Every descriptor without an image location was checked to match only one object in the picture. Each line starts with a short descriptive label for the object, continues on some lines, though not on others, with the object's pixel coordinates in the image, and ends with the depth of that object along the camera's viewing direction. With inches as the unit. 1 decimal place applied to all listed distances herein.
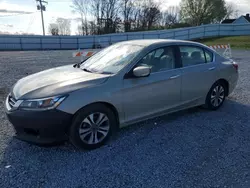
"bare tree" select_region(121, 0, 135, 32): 1889.5
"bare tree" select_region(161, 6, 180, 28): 2063.2
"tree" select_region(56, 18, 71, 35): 1915.6
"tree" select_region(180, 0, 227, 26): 1836.9
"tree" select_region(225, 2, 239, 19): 2254.3
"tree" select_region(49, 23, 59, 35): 1880.3
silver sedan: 111.0
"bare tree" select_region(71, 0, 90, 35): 1810.9
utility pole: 1501.0
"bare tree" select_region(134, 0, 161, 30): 1888.5
